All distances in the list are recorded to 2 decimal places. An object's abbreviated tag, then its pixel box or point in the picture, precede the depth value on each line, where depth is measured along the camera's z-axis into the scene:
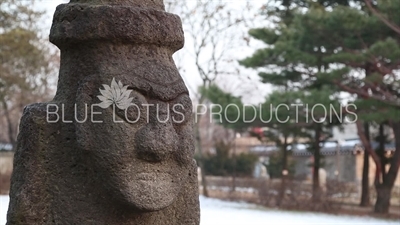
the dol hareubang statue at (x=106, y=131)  2.54
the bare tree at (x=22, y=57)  14.05
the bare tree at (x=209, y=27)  16.50
